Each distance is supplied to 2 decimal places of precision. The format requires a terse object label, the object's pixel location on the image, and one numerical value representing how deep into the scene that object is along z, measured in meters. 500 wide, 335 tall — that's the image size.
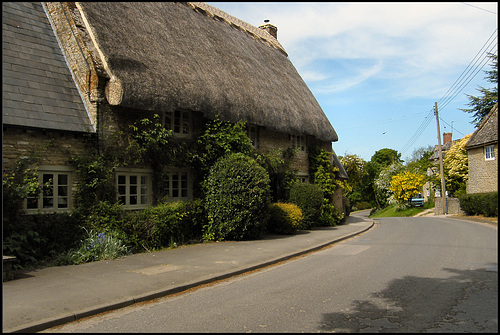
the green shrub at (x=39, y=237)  9.02
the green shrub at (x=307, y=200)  17.72
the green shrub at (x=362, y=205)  62.22
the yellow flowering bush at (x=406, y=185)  37.13
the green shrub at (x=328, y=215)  19.23
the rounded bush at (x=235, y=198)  13.10
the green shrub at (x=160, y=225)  11.45
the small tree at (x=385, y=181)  51.72
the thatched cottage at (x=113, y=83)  10.46
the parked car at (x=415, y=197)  36.25
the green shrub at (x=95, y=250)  9.61
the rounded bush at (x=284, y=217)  15.64
